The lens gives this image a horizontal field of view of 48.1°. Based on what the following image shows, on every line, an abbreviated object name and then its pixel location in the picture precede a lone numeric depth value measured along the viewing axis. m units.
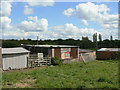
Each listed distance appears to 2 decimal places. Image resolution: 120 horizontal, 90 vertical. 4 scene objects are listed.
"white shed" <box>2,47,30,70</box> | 12.99
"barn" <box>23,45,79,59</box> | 21.35
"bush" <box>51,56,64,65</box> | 15.85
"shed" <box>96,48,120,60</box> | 22.03
